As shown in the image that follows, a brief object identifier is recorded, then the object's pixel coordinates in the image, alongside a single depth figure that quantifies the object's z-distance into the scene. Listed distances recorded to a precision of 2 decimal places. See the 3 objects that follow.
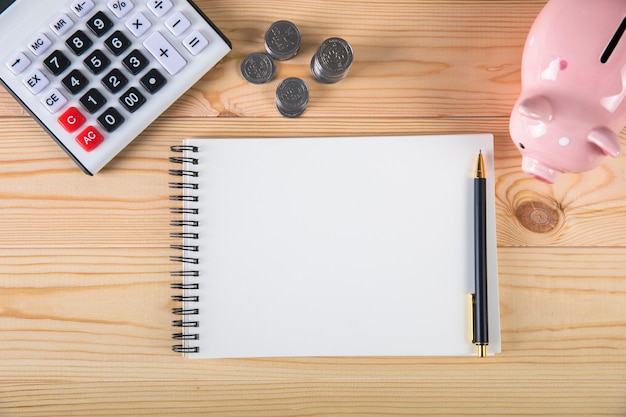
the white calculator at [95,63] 0.52
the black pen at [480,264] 0.52
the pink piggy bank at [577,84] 0.43
